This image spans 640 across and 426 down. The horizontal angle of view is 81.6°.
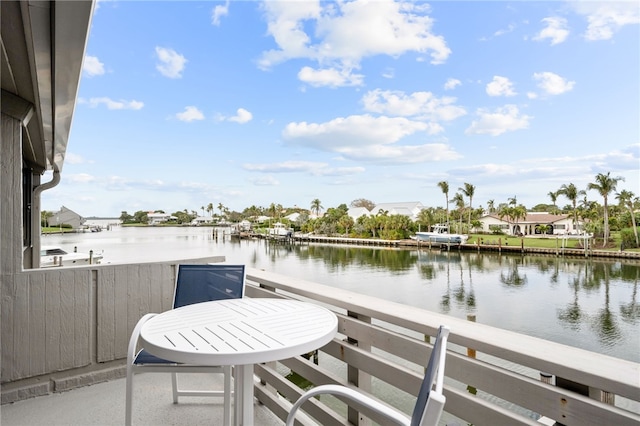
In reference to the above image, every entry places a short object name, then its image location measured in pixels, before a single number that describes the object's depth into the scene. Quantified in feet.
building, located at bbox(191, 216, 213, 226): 225.43
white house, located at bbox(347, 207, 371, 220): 208.05
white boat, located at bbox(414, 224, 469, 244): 135.74
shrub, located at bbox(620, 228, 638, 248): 102.63
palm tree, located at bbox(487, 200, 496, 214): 190.45
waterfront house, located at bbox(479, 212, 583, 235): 144.05
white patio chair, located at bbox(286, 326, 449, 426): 1.95
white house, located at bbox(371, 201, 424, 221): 204.64
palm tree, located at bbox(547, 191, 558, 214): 154.16
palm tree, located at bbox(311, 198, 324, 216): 237.25
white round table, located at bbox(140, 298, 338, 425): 3.77
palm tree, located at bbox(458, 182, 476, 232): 170.09
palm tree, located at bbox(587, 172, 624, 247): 114.32
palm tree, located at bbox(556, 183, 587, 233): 134.72
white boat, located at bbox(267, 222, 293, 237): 175.60
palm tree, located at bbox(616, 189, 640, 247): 114.62
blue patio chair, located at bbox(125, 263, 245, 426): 6.96
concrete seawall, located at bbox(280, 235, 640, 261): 101.76
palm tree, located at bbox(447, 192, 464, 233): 174.70
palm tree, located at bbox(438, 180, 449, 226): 175.32
